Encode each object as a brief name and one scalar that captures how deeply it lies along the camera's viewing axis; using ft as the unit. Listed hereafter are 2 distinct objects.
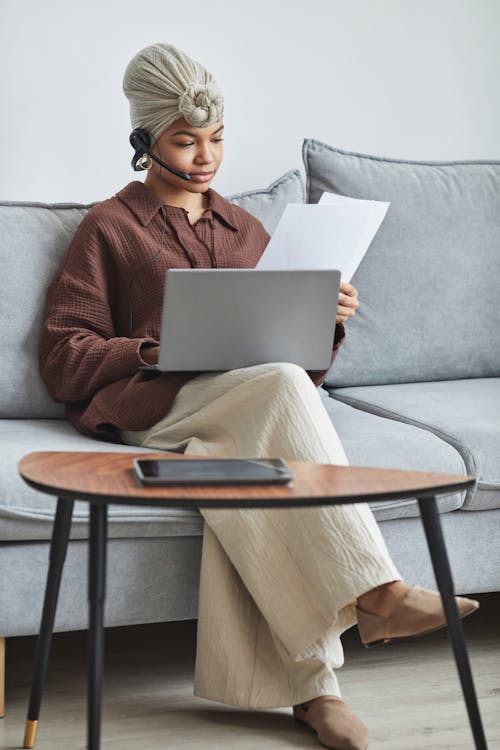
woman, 11.49
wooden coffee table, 9.76
